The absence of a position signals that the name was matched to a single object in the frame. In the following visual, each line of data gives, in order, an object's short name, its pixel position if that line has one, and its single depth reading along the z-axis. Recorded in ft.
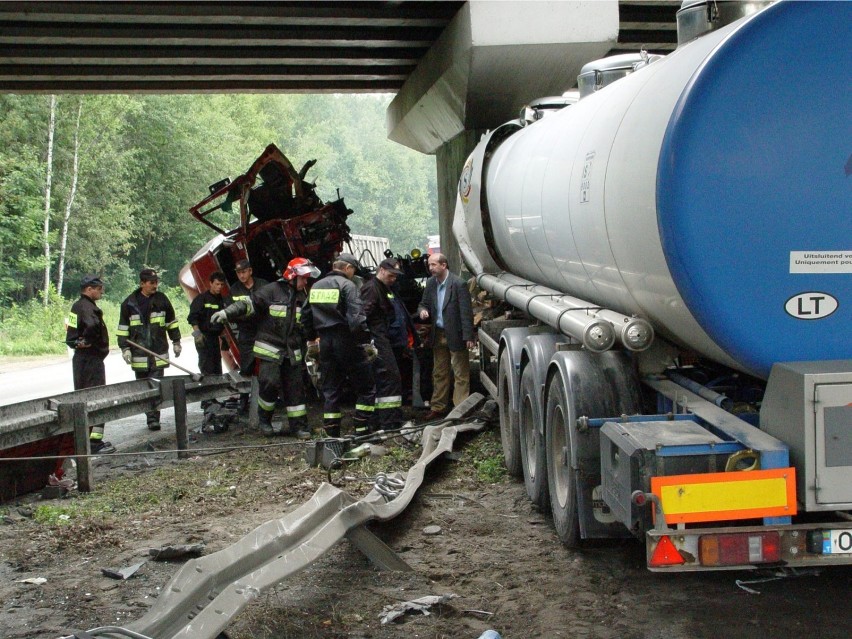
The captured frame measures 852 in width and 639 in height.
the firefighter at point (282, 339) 31.68
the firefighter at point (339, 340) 29.48
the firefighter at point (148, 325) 34.55
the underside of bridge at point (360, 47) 37.50
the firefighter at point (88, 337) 31.71
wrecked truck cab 39.11
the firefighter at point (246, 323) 34.30
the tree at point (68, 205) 91.35
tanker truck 12.45
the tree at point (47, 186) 86.89
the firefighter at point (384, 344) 30.91
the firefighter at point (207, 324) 35.91
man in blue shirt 32.42
